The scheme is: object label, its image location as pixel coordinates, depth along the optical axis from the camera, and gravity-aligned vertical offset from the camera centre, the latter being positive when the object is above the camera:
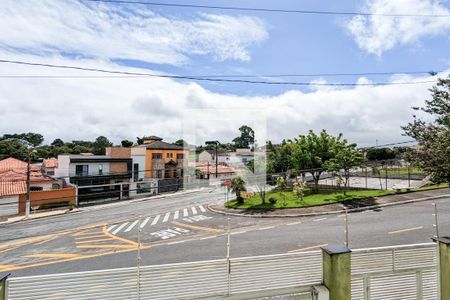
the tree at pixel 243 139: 104.88 +8.12
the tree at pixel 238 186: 28.31 -2.33
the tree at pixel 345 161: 29.47 +0.07
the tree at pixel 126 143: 75.44 +4.59
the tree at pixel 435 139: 11.85 +0.94
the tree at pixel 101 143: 110.34 +6.86
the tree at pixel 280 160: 58.03 +0.31
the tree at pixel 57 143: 109.22 +6.81
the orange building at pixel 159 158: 54.62 +0.60
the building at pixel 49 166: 54.66 -0.99
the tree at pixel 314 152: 31.62 +1.03
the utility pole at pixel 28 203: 32.09 -4.55
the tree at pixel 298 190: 26.14 -2.51
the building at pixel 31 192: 34.16 -3.78
